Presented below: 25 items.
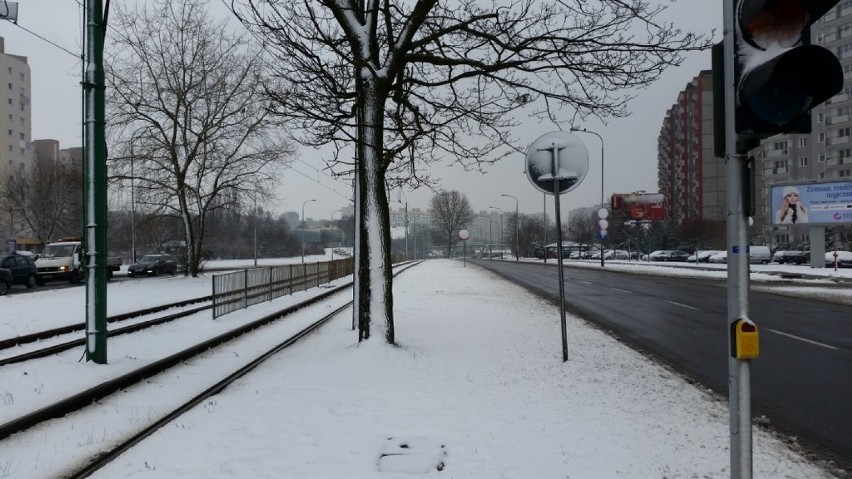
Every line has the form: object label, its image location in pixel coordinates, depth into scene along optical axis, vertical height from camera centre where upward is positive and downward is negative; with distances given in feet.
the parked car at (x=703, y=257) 184.79 -4.67
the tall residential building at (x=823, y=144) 232.53 +44.02
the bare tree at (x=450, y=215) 343.26 +18.99
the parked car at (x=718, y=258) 168.26 -4.58
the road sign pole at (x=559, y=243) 24.99 +0.07
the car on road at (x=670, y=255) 208.44 -4.40
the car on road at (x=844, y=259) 126.72 -3.99
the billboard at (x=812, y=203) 102.42 +7.24
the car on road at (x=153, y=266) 123.03 -3.76
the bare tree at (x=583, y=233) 259.74 +5.83
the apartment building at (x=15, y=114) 277.64 +70.01
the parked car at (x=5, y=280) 71.41 -3.85
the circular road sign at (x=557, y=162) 24.80 +3.74
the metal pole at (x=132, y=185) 92.50 +11.10
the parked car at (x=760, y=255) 155.74 -3.54
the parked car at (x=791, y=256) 154.30 -3.98
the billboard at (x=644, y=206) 274.36 +18.71
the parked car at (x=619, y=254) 236.67 -4.40
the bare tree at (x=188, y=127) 93.56 +21.24
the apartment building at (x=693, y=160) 307.99 +49.36
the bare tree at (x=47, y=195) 160.04 +16.17
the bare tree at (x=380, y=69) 26.78 +8.84
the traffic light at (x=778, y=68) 8.29 +2.63
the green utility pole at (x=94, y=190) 27.37 +2.94
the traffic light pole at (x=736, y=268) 9.28 -0.43
